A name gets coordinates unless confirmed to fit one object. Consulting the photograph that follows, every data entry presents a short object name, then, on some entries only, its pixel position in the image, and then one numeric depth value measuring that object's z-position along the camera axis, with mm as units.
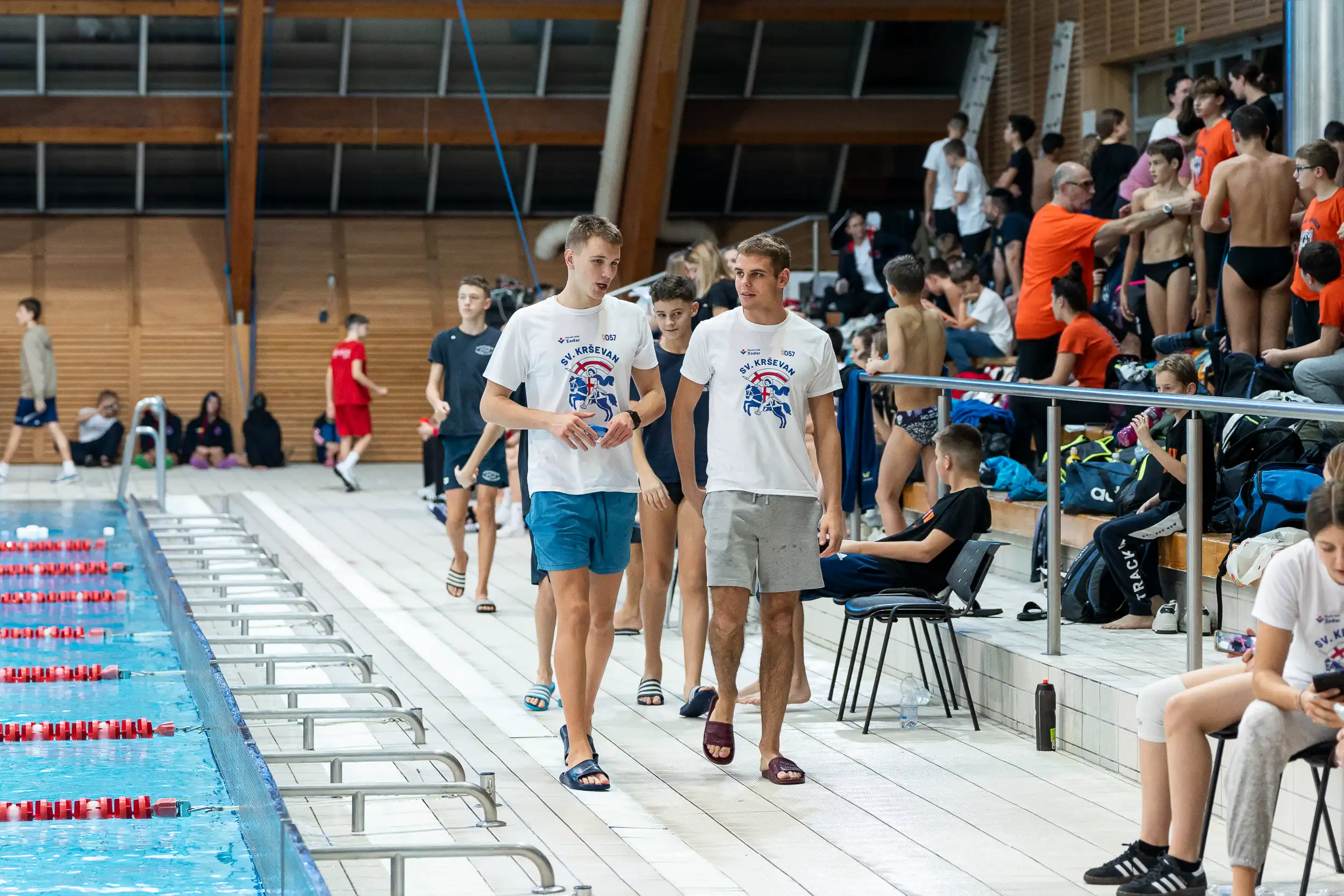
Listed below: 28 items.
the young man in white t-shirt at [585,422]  9498
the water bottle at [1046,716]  10507
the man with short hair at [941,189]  28545
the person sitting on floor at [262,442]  34072
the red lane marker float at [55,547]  21824
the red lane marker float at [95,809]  9726
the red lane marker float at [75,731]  11978
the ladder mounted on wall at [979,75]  33134
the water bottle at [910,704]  11260
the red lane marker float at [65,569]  19949
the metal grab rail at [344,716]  9513
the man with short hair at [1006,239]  23217
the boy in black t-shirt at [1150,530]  11367
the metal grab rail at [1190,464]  8227
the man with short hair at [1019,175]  24538
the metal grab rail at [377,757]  8575
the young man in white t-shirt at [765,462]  9768
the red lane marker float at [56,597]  17988
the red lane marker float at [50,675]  14109
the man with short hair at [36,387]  29696
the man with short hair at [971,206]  27607
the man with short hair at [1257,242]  15274
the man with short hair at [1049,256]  16752
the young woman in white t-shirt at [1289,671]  6866
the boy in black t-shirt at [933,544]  11516
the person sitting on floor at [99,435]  34015
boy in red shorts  30093
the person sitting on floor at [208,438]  34186
